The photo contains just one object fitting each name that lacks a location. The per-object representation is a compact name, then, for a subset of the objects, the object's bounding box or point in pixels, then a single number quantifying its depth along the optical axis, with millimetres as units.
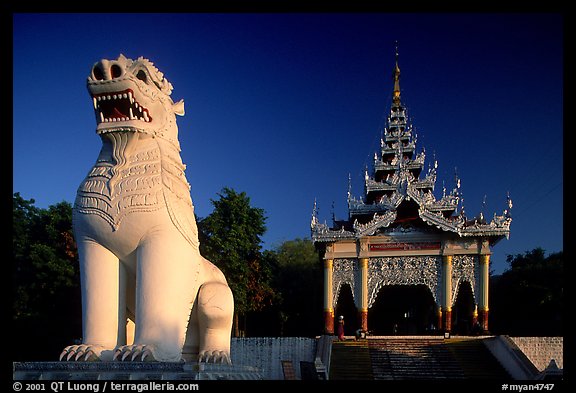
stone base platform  5184
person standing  16531
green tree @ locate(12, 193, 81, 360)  18734
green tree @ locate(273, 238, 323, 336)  25078
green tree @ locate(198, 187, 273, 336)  19219
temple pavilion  17766
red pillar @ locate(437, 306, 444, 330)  17766
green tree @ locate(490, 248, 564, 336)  20344
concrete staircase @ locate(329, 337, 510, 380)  13812
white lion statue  5852
